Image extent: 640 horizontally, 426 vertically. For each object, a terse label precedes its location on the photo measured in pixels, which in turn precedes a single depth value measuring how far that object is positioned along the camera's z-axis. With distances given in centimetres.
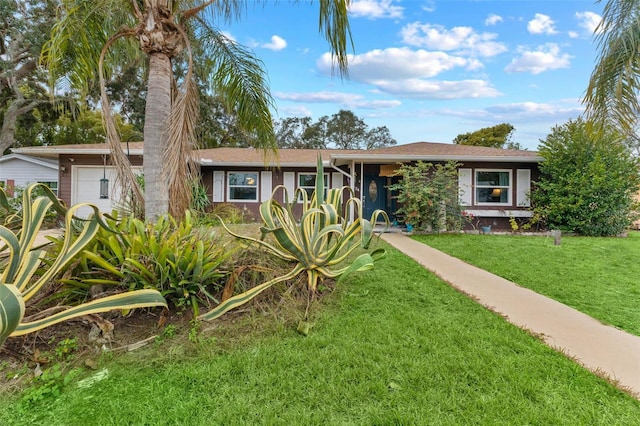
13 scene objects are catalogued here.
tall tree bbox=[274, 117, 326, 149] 3812
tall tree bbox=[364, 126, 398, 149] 4006
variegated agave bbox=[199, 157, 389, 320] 310
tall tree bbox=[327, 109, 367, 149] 3875
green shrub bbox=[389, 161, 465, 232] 1029
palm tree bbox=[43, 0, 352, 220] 412
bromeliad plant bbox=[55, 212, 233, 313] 286
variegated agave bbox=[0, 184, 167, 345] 217
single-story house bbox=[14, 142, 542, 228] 1183
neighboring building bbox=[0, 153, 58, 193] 1462
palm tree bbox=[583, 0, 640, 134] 421
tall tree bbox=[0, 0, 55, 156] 1448
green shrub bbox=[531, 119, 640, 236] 1055
